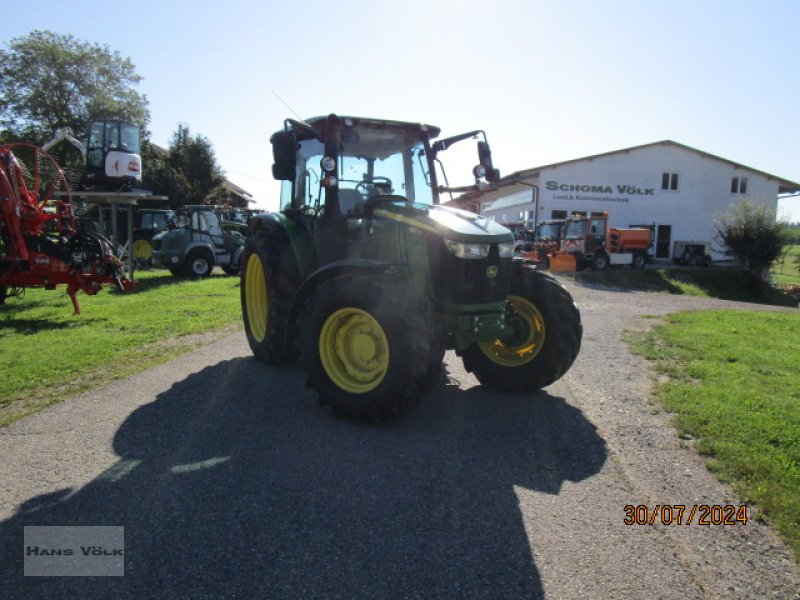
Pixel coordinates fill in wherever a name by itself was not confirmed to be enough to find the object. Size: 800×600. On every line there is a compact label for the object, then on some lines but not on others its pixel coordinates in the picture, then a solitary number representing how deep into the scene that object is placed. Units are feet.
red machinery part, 26.58
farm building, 95.30
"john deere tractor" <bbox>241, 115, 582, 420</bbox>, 12.53
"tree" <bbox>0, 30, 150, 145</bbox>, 113.09
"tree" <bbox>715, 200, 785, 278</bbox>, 70.72
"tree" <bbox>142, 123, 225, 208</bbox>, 103.91
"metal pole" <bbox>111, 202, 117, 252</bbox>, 43.33
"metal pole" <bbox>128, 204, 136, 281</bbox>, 41.61
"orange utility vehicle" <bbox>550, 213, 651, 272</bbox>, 69.21
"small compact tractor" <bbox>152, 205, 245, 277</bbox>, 52.65
